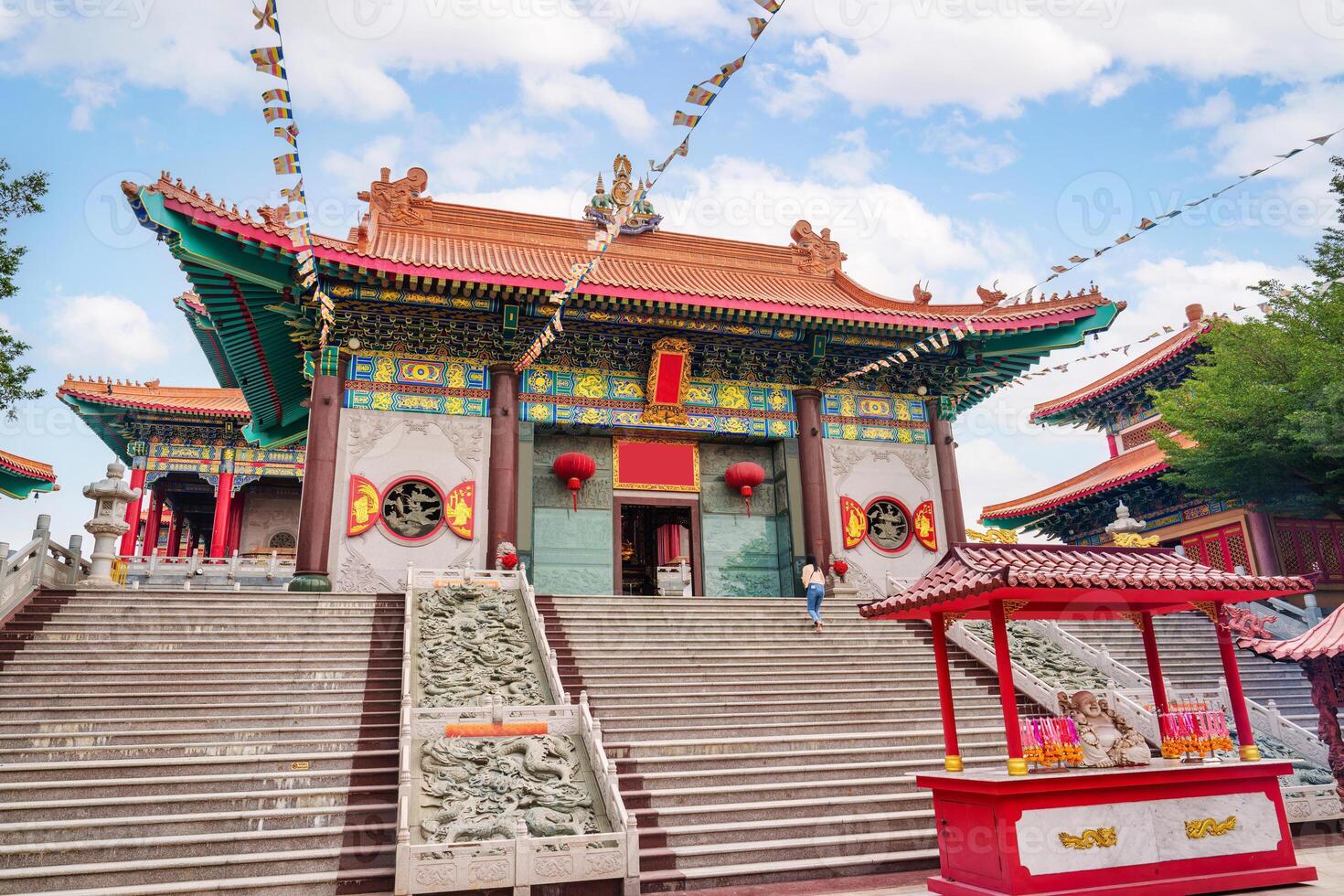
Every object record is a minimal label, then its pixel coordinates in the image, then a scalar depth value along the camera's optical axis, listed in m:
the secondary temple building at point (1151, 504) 19.55
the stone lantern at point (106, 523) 12.53
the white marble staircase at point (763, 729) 7.26
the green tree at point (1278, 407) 15.33
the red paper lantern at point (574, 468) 15.59
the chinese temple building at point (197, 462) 23.16
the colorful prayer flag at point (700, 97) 8.09
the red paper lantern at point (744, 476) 16.47
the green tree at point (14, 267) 11.12
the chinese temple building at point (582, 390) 14.20
